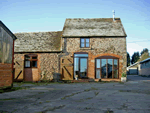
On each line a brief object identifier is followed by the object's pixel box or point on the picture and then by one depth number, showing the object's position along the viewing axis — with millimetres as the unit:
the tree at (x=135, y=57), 81269
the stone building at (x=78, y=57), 18422
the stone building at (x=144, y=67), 33562
